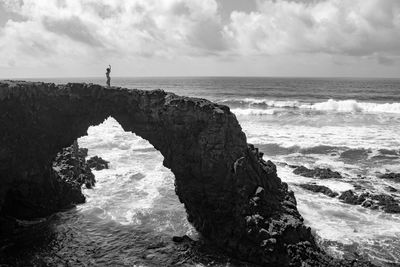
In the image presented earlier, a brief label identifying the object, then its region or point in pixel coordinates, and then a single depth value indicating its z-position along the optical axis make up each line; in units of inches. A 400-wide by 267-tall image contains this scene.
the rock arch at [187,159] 965.2
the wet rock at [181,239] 1033.5
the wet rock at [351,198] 1333.7
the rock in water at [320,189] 1401.3
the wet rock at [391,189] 1453.4
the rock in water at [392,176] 1584.3
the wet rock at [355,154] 1894.7
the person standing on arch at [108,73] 1326.0
